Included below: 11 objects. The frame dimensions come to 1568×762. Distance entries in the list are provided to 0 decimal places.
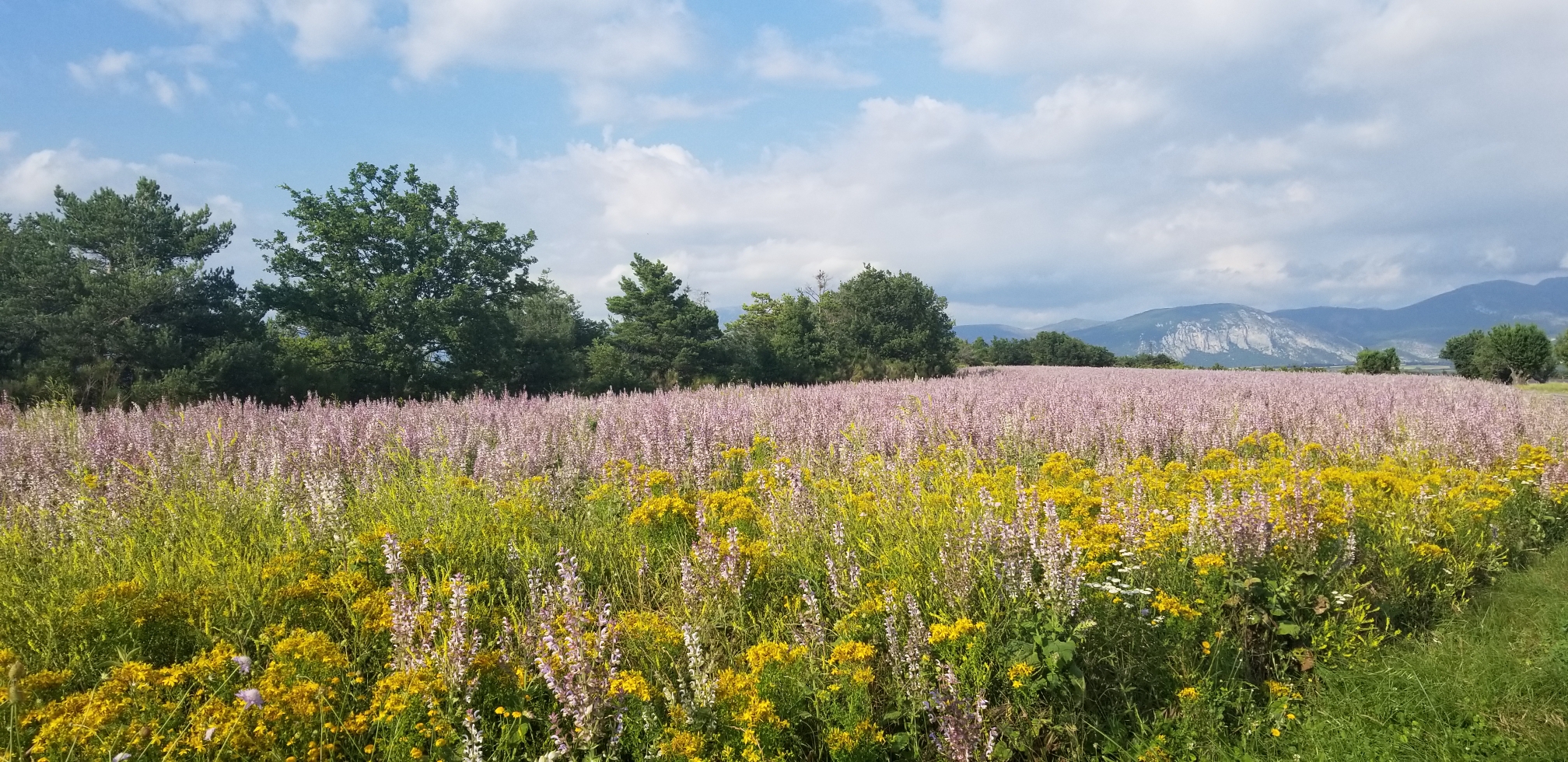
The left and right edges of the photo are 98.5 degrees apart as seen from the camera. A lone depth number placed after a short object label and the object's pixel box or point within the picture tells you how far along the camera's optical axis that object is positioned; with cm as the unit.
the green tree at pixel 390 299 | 2144
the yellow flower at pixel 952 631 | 280
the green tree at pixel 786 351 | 3072
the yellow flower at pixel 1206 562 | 359
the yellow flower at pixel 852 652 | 268
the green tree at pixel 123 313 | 1548
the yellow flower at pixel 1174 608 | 322
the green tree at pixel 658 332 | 2772
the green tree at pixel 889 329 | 3136
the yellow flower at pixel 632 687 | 240
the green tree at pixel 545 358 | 2538
